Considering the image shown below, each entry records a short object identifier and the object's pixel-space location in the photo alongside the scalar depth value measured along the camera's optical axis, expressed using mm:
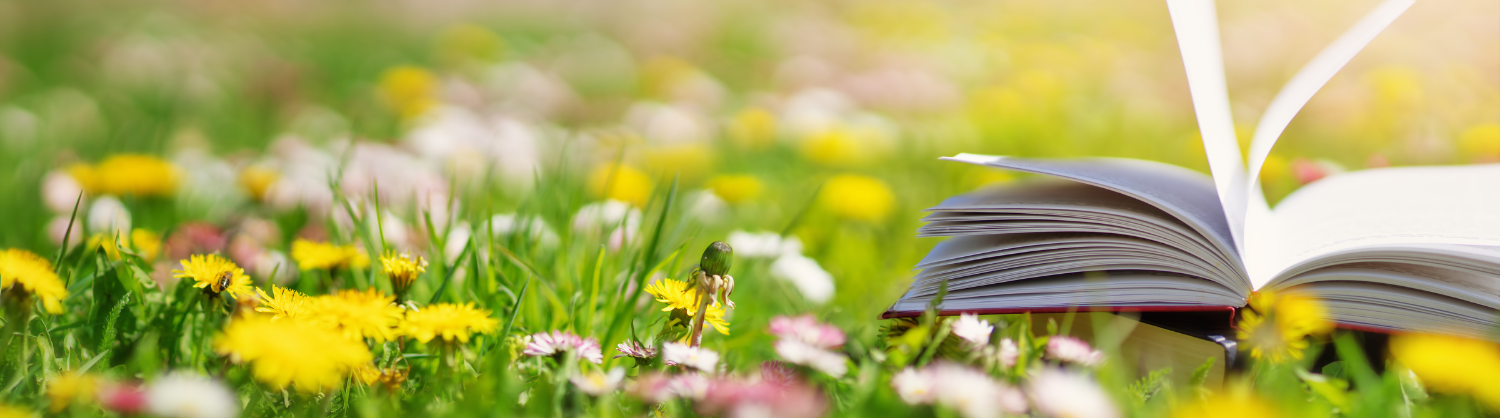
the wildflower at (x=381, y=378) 1841
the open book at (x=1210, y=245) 1863
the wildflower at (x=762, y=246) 2085
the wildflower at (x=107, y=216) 2108
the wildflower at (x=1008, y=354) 1839
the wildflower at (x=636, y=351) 1852
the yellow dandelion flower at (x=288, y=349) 1754
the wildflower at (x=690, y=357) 1826
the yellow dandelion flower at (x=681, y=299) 1855
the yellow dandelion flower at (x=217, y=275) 1844
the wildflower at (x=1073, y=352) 1838
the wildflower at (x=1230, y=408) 1739
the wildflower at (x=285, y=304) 1827
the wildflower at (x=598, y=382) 1808
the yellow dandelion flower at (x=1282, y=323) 1840
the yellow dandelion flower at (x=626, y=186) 2474
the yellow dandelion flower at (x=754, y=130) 3731
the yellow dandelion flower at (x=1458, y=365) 1775
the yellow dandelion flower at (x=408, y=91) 3914
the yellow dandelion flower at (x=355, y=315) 1809
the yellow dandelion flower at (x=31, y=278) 1815
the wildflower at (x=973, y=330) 1841
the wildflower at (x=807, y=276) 2040
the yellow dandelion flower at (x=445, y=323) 1821
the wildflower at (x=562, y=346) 1848
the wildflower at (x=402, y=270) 1875
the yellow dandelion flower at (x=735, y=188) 2606
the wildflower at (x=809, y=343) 1817
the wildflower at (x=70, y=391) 1762
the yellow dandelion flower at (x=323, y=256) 1908
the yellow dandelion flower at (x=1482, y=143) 2563
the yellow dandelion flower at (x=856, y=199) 2553
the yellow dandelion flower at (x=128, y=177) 2164
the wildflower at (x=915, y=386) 1787
